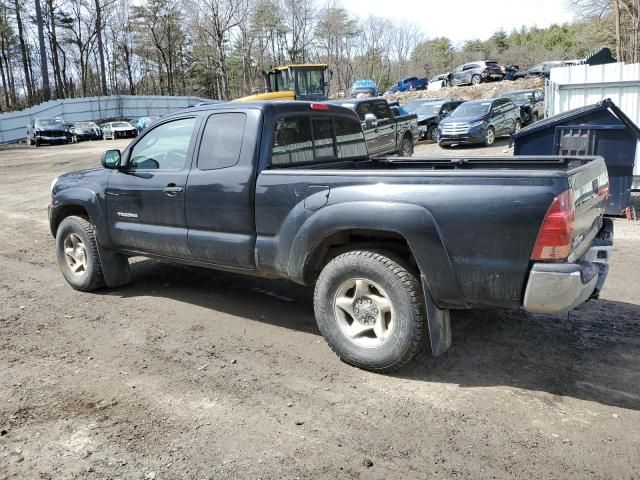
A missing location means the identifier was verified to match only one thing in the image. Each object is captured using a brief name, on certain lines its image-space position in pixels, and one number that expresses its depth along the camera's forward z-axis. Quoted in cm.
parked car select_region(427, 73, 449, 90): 4444
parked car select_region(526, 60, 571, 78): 3906
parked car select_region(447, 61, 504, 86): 4147
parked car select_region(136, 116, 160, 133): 3598
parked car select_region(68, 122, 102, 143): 3919
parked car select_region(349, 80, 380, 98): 3369
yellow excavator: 2469
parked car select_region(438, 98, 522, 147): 1788
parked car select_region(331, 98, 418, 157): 1509
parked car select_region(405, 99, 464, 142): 2191
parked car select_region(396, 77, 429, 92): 4822
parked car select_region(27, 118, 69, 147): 3597
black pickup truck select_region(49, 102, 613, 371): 331
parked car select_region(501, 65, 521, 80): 4144
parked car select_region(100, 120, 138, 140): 3947
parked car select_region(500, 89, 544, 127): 2172
